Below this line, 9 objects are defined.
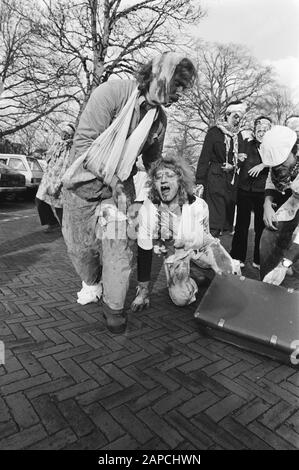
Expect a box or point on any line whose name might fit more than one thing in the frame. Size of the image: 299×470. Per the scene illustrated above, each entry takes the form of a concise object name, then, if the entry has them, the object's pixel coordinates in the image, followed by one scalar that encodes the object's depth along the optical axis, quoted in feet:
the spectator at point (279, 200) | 9.53
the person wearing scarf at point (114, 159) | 7.89
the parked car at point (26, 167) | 39.99
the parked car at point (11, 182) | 33.60
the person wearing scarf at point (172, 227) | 10.09
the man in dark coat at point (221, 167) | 14.25
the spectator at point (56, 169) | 18.22
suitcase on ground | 7.51
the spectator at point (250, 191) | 14.52
